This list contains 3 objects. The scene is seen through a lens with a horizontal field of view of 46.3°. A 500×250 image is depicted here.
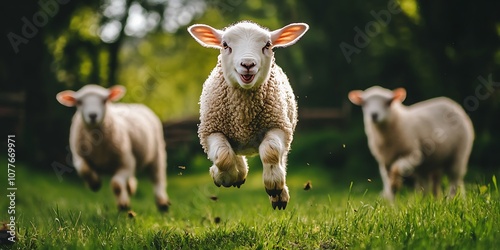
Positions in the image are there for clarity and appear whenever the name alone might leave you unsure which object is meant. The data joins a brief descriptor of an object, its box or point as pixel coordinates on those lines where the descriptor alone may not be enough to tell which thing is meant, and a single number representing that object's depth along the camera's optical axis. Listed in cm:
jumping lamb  391
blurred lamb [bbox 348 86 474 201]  834
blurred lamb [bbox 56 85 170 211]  750
